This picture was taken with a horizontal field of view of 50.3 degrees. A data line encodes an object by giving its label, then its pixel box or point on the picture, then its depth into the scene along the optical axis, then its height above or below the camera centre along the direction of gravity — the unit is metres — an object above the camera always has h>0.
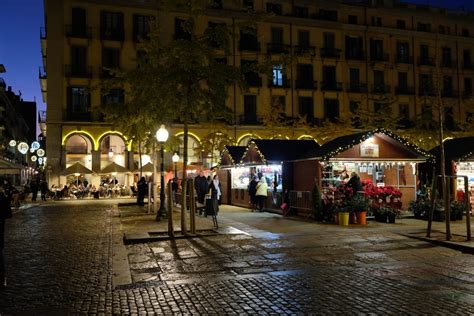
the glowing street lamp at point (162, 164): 16.45 +0.72
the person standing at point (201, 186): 22.97 -0.11
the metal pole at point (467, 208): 13.16 -0.74
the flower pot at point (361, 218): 17.36 -1.27
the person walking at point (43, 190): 38.21 -0.32
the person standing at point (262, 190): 22.67 -0.33
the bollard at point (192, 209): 14.68 -0.76
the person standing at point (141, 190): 27.77 -0.31
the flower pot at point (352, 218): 17.39 -1.26
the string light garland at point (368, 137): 19.31 +1.46
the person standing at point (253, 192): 23.33 -0.43
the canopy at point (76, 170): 39.65 +1.22
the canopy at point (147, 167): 40.28 +1.35
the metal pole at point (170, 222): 14.64 -1.11
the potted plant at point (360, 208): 17.38 -0.93
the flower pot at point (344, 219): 17.14 -1.28
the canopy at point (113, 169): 40.81 +1.29
